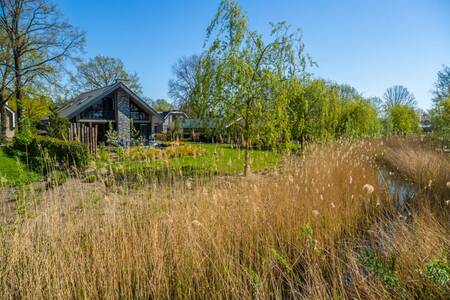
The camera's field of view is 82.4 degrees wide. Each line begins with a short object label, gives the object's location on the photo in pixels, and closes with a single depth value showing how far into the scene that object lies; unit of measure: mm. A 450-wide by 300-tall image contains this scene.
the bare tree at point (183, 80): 38406
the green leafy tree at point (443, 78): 23722
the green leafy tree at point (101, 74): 36719
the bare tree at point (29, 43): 19984
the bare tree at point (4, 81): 19609
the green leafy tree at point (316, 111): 13338
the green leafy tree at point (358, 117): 17172
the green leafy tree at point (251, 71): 7055
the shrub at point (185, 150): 13773
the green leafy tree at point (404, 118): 21828
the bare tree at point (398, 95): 40656
